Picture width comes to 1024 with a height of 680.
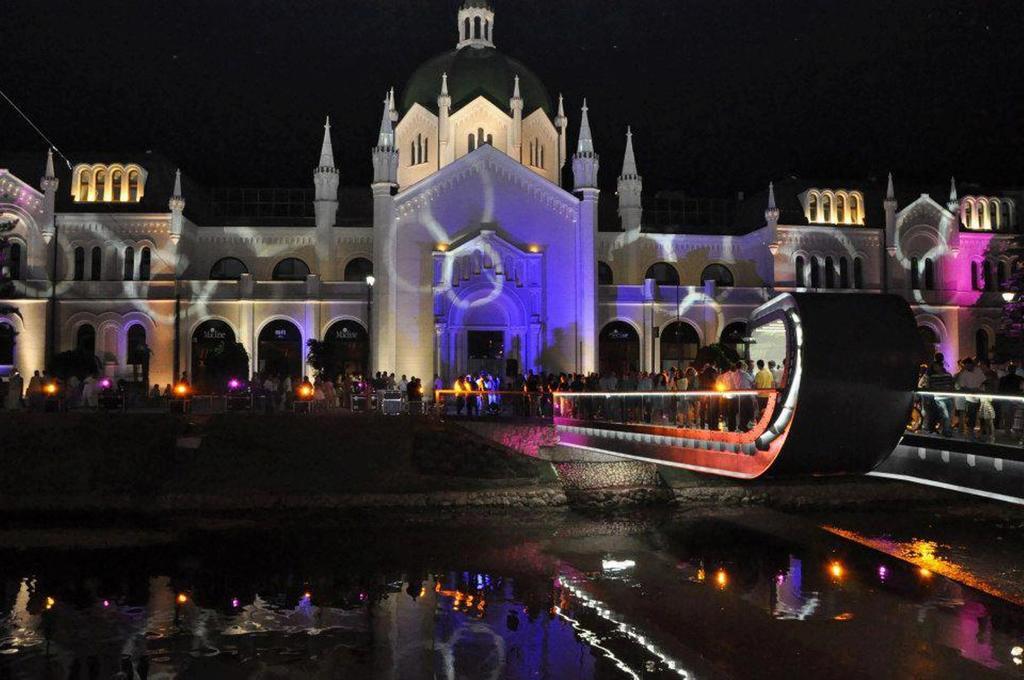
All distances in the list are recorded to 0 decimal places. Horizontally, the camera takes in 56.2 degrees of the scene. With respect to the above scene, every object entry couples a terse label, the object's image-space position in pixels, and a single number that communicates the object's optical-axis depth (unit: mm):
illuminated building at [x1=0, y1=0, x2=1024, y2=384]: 48906
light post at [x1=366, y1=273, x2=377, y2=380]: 49322
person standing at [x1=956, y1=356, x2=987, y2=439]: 19438
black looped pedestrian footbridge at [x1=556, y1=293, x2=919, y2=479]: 17266
